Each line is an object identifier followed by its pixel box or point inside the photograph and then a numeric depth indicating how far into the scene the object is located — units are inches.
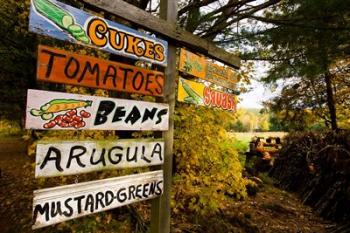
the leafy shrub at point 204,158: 160.2
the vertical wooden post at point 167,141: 101.7
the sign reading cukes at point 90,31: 67.5
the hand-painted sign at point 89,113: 66.7
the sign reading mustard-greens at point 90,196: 68.4
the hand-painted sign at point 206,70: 109.7
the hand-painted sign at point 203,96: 107.8
